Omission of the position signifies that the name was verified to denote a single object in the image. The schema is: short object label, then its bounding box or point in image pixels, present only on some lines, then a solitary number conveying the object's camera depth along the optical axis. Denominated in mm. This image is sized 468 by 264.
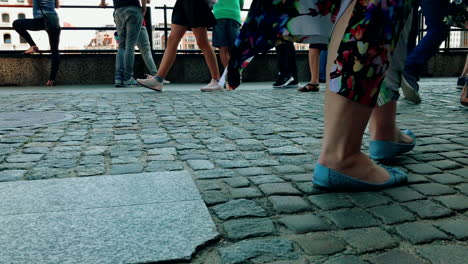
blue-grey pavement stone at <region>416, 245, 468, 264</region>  1396
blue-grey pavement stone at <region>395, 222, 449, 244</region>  1545
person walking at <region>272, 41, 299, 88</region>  7992
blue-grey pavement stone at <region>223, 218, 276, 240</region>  1595
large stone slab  1438
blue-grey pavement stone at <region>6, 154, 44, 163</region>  2715
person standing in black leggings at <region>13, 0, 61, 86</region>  8727
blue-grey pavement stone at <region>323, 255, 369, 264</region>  1385
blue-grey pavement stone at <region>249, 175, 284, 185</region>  2232
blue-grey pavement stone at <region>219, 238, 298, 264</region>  1411
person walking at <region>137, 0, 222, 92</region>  6680
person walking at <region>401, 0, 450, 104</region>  5621
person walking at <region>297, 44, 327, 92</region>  6875
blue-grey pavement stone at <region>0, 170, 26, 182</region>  2322
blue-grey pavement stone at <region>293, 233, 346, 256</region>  1461
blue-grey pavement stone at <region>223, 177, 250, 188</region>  2176
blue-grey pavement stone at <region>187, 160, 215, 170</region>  2524
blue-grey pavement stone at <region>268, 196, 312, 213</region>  1844
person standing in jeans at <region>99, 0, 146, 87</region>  8102
